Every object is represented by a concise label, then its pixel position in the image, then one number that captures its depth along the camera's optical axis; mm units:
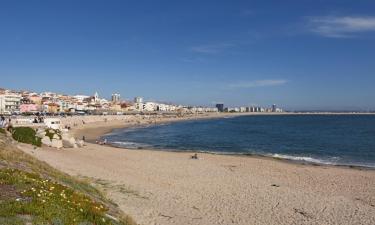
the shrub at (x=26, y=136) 33344
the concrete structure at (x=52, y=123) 52691
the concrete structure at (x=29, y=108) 138788
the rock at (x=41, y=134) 35969
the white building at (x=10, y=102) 132250
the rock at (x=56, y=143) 36200
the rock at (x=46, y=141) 35594
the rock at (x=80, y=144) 41025
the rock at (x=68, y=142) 38447
